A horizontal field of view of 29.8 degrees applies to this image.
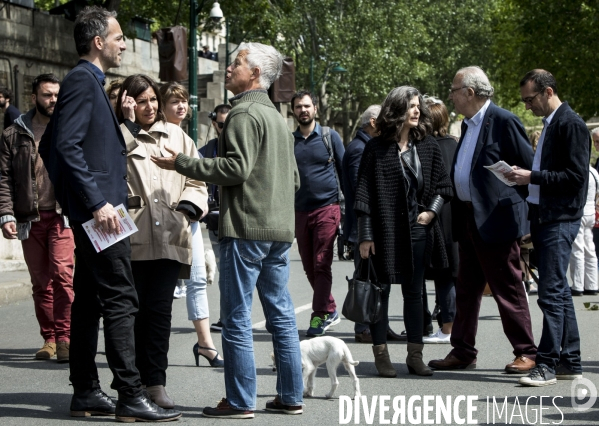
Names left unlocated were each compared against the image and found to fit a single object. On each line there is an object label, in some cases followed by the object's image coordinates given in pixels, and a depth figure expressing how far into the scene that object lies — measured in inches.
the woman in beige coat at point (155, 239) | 247.4
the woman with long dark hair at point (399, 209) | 292.4
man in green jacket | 227.8
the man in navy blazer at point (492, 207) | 294.2
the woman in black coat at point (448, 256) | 355.3
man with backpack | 378.6
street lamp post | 817.3
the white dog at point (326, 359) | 256.1
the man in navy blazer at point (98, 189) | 224.5
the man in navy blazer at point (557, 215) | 275.4
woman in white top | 519.3
